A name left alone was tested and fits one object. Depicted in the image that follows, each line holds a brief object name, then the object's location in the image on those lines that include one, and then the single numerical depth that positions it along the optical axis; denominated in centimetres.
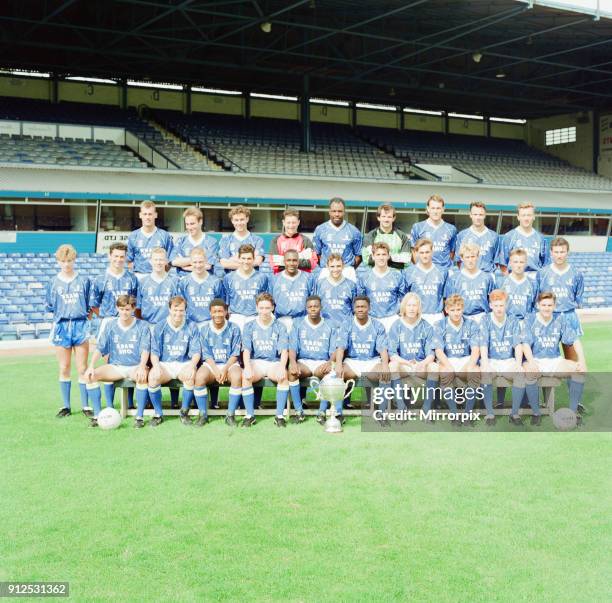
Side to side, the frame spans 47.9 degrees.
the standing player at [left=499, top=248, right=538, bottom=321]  758
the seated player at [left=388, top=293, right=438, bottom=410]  712
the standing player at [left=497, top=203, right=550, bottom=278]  818
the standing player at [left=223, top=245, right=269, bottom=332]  759
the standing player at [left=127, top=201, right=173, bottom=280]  799
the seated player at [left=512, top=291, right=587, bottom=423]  714
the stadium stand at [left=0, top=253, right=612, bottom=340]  1513
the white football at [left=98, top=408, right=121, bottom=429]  686
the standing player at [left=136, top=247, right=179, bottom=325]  754
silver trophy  675
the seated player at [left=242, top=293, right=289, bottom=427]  708
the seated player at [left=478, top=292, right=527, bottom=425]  709
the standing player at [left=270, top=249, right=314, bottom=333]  753
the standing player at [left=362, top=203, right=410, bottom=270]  782
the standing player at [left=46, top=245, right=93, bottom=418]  742
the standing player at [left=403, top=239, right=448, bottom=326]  759
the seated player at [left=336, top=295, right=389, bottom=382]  719
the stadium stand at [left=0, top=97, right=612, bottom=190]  2330
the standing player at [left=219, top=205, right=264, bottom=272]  761
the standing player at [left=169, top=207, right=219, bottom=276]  775
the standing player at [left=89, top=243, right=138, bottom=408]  750
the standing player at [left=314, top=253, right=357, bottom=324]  754
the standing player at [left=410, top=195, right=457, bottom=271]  830
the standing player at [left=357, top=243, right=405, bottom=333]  760
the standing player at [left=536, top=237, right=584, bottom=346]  754
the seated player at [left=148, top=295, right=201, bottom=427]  710
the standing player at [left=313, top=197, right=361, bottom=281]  793
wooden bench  720
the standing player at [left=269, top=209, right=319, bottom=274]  775
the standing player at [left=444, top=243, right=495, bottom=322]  752
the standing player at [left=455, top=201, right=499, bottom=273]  820
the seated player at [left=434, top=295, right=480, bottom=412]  712
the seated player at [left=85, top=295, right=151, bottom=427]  712
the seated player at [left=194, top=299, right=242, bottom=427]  708
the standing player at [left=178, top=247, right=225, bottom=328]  753
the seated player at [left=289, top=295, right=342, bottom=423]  722
